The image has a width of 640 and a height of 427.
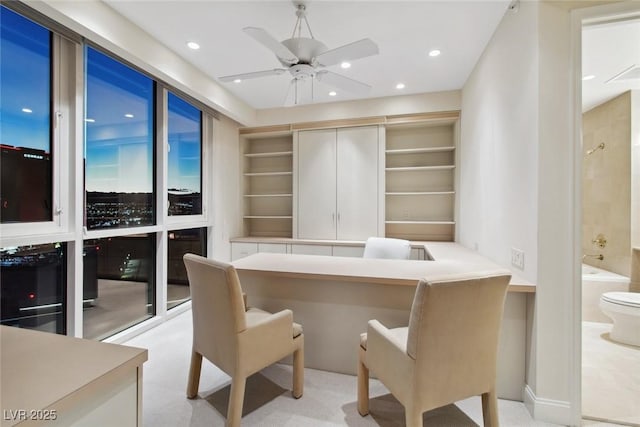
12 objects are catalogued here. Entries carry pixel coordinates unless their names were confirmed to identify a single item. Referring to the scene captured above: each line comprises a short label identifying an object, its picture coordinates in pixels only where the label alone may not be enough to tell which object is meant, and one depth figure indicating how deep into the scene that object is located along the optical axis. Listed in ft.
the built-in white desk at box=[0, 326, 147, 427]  1.99
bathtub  10.48
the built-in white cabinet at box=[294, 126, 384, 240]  13.61
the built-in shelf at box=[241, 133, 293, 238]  16.02
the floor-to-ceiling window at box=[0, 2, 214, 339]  6.70
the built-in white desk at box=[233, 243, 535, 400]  6.35
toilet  8.65
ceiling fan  6.25
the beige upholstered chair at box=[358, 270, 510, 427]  4.42
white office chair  10.50
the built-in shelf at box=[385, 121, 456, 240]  13.69
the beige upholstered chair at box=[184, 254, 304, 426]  5.24
